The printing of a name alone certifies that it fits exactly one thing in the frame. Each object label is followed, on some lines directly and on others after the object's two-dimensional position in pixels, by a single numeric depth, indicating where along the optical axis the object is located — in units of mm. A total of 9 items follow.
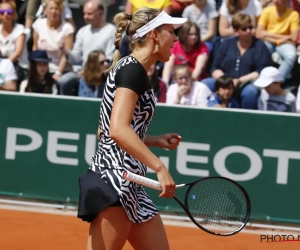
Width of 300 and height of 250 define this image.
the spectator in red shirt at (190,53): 17187
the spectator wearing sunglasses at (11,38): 18984
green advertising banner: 14258
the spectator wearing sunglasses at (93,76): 16984
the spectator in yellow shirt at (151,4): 17516
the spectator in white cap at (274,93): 15883
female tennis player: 6703
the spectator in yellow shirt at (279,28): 17047
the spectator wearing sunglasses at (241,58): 16516
